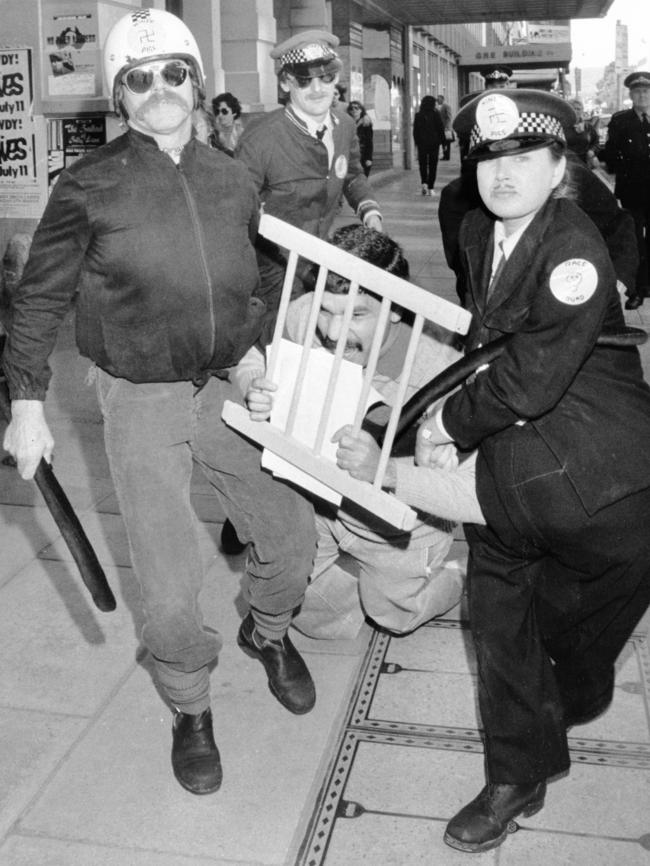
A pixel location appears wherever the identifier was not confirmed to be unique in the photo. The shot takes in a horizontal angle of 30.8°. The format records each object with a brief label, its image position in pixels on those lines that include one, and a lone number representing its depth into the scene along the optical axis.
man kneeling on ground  3.55
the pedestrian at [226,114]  10.88
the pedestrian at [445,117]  30.88
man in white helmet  2.97
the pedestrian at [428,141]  22.53
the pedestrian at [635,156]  10.62
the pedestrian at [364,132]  22.47
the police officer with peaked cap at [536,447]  2.53
